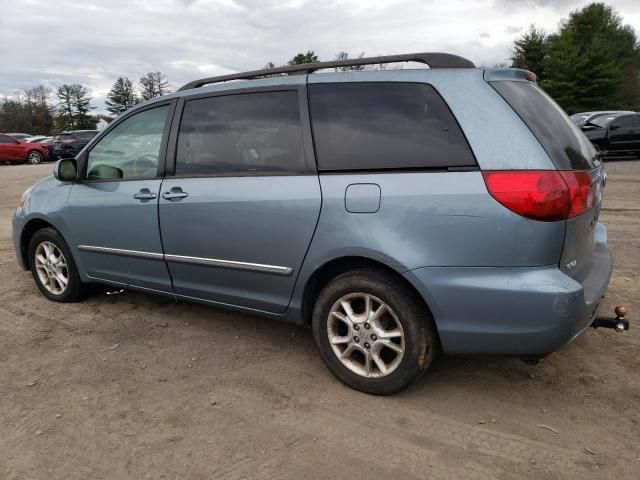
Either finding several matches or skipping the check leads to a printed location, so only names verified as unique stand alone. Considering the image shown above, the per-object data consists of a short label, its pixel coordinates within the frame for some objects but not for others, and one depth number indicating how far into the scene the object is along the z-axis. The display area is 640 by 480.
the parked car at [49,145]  26.94
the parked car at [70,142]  25.30
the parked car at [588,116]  17.00
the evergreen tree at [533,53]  44.94
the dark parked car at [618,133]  16.44
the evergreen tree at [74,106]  84.75
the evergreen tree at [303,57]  52.50
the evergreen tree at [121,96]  87.62
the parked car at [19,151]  25.16
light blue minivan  2.52
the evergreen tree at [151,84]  82.44
